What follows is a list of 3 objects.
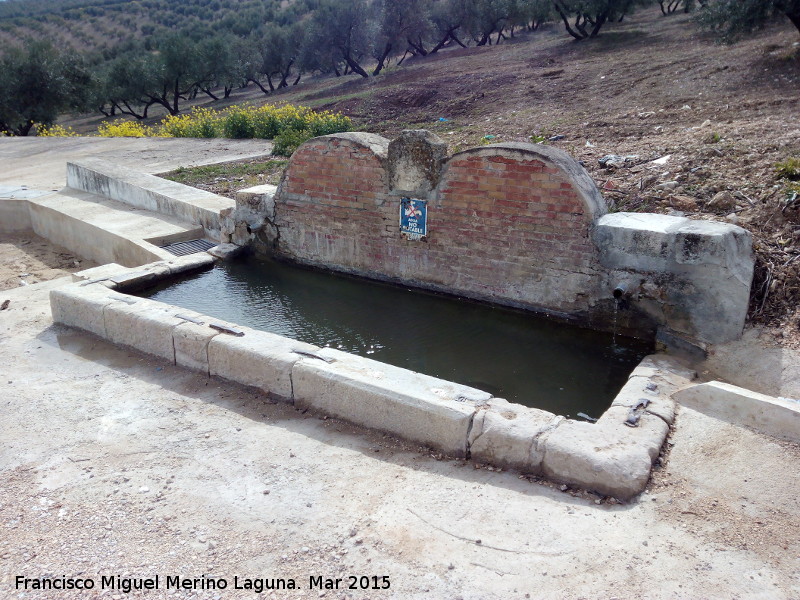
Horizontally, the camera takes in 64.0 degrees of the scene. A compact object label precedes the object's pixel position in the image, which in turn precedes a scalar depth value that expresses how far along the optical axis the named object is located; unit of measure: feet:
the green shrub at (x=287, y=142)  43.70
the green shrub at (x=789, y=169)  21.84
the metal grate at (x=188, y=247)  28.22
